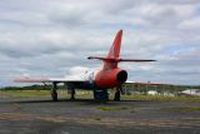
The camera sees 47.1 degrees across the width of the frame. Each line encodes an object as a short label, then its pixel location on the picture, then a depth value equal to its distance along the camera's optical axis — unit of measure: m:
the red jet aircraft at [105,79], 19.09
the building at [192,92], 42.86
